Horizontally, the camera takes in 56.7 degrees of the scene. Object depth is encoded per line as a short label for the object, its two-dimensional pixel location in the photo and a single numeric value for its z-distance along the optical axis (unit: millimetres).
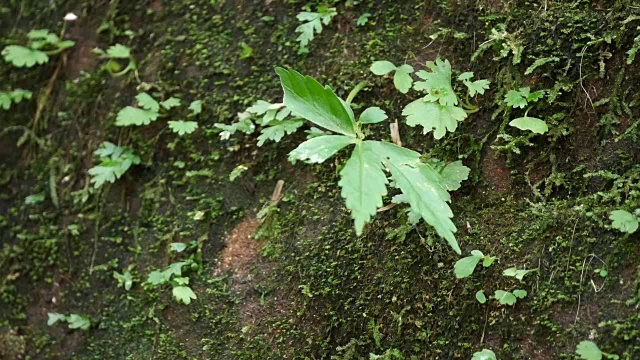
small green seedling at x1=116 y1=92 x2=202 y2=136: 3115
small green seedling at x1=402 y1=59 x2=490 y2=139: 2395
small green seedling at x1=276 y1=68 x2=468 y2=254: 1958
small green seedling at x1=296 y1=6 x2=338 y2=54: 2943
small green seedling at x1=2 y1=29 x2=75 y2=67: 3502
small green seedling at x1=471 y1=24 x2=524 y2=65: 2492
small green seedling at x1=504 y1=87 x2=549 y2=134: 2320
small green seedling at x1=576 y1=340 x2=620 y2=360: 1970
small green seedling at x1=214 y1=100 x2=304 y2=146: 2773
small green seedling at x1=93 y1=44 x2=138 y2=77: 3350
